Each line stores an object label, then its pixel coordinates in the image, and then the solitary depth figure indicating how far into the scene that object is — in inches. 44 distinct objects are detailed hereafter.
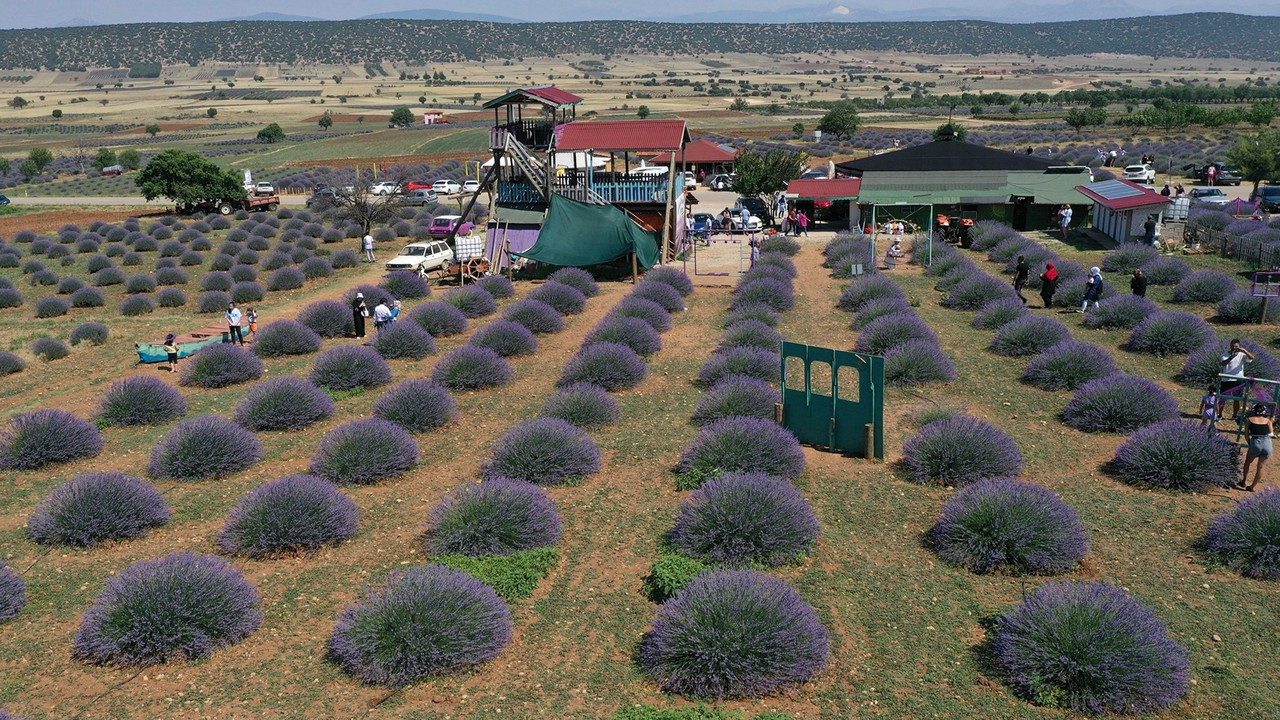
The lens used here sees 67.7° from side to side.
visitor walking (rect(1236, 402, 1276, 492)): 479.5
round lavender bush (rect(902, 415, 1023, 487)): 516.1
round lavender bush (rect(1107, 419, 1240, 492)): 497.4
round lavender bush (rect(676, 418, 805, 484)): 519.5
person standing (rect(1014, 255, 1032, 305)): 987.3
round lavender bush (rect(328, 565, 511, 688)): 341.1
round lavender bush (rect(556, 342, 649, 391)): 709.9
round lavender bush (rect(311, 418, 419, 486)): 532.4
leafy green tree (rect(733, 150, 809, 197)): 1792.6
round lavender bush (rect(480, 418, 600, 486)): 528.7
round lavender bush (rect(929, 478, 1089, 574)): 416.8
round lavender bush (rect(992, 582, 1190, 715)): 317.1
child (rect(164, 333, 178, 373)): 821.9
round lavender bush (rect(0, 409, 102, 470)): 564.7
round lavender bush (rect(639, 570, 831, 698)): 331.0
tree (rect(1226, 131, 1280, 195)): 1814.7
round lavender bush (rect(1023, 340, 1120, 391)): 682.2
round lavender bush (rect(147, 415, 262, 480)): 543.8
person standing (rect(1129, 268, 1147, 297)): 933.2
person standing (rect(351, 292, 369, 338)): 914.1
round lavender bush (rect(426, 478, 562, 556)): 433.1
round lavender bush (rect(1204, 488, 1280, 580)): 406.0
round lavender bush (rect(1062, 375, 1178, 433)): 588.1
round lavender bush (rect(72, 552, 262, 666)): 353.1
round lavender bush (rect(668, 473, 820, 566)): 426.0
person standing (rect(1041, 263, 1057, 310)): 971.3
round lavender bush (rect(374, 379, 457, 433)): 625.6
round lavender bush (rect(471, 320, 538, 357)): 820.0
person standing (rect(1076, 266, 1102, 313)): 929.5
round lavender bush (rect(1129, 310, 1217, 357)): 763.4
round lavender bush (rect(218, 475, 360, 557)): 444.8
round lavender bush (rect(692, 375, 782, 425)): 607.8
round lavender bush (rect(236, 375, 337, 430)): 633.0
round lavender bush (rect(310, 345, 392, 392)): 727.7
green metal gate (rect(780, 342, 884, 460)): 551.5
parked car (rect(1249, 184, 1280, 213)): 1600.6
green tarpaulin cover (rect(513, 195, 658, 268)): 1188.5
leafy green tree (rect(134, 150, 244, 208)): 1934.1
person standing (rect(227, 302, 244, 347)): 852.0
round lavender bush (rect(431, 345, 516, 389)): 723.4
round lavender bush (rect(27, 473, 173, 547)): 456.1
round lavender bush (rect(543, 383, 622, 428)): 625.3
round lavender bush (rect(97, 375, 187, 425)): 650.2
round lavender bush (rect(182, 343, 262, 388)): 753.0
